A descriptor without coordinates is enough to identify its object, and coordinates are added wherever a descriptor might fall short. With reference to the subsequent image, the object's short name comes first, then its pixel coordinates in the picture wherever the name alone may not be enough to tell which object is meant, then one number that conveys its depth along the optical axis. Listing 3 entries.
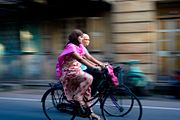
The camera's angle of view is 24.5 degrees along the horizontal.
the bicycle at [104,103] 6.64
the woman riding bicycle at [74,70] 6.41
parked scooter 10.51
